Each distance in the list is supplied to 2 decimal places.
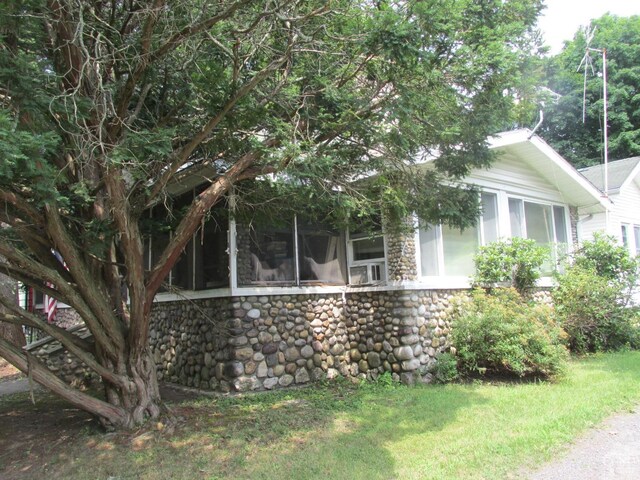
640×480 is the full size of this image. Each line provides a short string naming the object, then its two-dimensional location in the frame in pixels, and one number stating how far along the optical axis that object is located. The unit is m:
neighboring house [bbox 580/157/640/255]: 13.30
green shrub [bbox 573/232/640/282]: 11.05
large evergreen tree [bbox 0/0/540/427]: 4.84
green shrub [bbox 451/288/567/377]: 7.69
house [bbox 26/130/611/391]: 8.02
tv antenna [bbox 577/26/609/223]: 13.65
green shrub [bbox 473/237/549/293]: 9.47
